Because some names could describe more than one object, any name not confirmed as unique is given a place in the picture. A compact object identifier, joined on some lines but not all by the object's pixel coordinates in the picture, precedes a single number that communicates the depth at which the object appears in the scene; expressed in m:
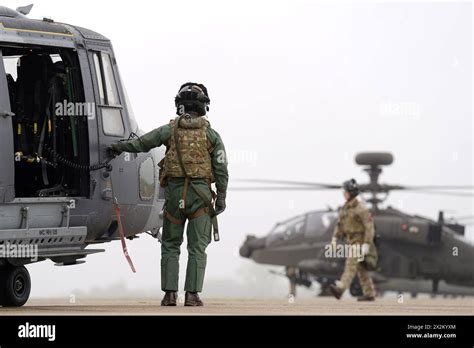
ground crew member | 19.08
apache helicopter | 30.62
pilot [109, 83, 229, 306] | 12.01
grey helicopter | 12.18
